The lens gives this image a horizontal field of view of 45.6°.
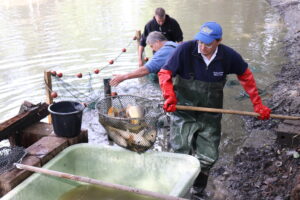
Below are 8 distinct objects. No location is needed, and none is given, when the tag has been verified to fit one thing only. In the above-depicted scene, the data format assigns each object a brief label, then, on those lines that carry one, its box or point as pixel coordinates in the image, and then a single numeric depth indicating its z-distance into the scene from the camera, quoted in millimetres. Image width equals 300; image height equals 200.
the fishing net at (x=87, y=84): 7612
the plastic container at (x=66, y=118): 4184
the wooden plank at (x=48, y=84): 6250
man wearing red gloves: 4066
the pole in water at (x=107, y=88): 6650
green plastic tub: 3723
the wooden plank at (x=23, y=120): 4617
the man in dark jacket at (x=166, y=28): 8008
